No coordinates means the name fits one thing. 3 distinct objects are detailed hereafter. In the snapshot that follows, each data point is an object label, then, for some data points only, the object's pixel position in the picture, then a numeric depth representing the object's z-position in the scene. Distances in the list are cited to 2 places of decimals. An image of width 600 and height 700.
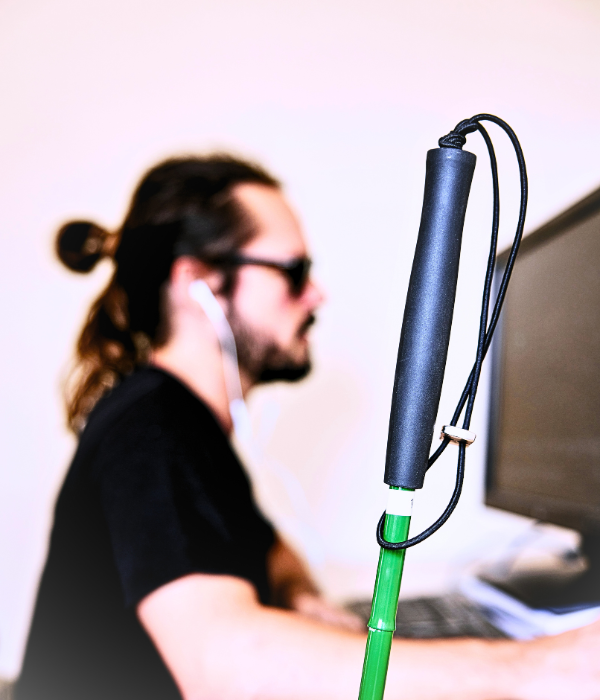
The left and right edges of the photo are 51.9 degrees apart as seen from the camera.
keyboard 0.81
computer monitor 0.82
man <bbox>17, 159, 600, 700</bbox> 0.65
